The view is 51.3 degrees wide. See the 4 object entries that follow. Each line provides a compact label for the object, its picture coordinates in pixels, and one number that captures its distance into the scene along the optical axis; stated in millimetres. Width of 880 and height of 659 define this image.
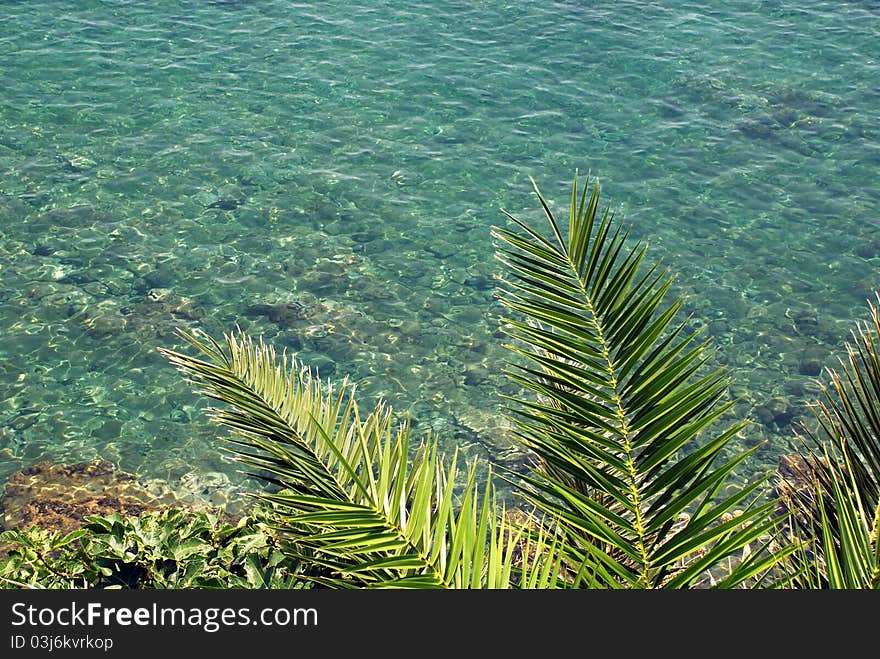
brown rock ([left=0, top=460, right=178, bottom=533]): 9477
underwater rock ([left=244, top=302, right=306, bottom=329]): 12745
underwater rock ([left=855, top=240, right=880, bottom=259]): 13961
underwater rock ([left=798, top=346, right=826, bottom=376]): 12148
